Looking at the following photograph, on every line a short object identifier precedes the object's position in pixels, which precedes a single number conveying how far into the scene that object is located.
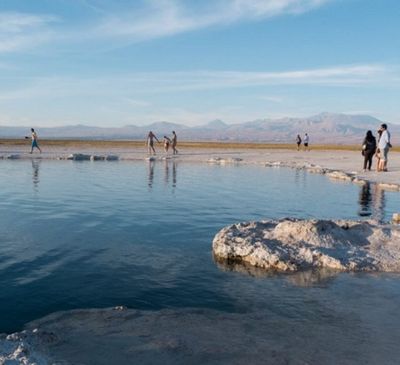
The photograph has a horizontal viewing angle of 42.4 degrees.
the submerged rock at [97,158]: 41.26
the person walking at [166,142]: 49.02
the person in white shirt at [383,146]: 28.34
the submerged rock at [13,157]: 39.86
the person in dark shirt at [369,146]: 30.09
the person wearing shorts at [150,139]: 46.25
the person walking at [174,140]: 47.66
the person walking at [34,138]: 43.01
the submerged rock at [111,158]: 41.37
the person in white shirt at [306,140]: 57.08
